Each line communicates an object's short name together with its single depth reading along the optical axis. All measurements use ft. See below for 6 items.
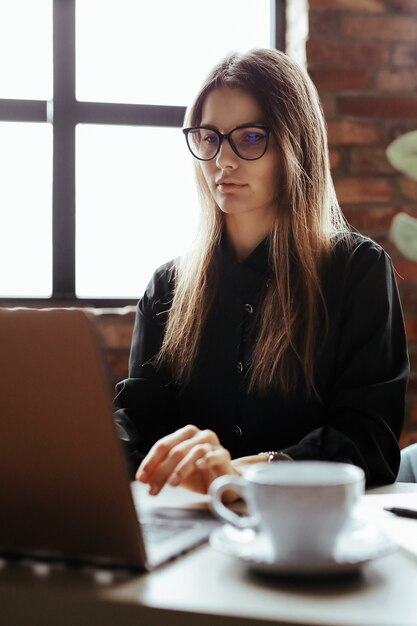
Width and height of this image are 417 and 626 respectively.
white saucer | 2.12
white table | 1.92
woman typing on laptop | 4.90
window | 8.16
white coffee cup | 2.14
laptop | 2.11
